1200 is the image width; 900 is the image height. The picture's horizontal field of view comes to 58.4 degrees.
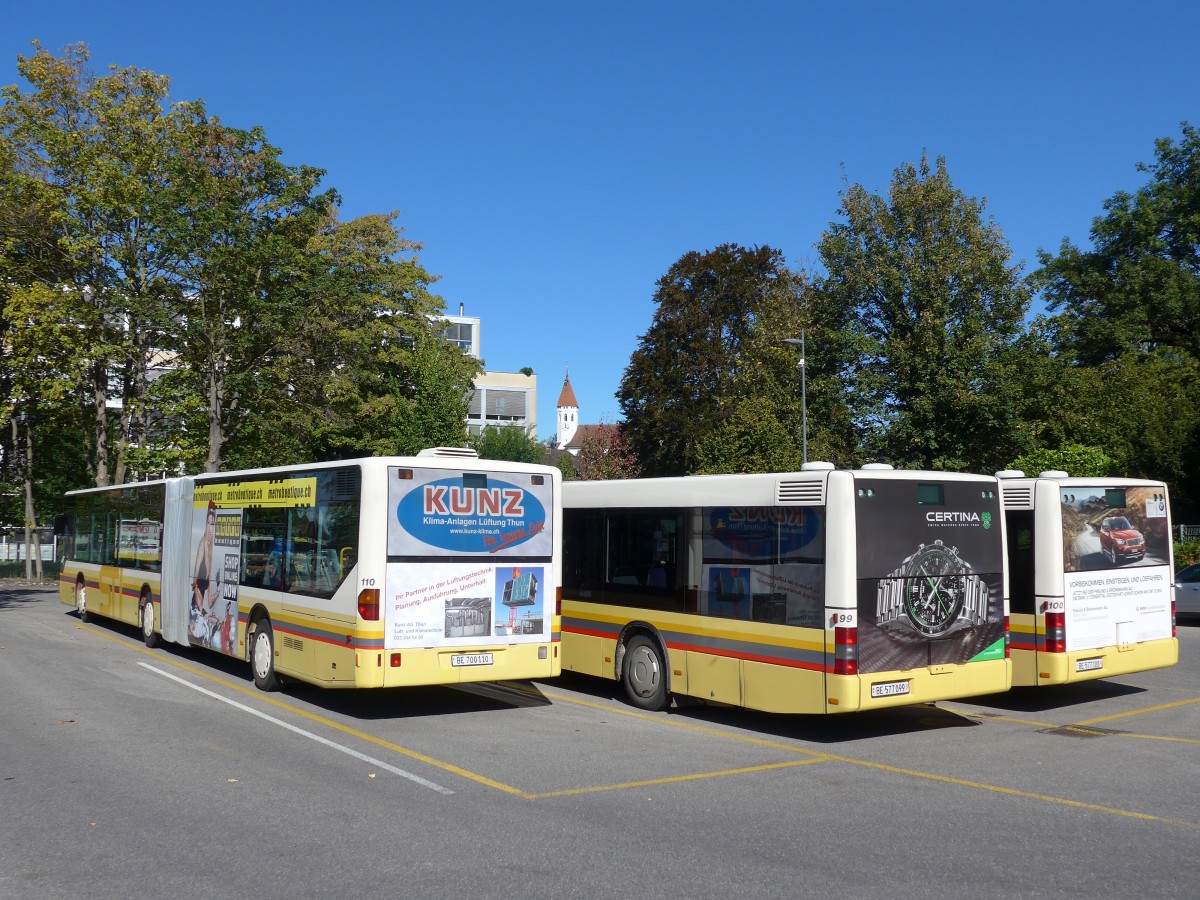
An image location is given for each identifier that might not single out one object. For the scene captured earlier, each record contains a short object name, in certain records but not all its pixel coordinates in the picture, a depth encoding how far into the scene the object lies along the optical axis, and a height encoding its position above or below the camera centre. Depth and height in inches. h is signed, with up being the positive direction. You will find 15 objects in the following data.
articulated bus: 431.5 -9.6
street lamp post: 1334.9 +194.6
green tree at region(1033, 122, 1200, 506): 1533.0 +415.1
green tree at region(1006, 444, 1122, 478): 1168.2 +109.3
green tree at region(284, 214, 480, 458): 1366.9 +265.5
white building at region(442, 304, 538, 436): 3914.9 +585.9
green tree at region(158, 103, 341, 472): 1223.5 +334.4
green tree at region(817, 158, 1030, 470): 1339.8 +305.2
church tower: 6988.2 +906.3
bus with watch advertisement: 384.5 -13.0
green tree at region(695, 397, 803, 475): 1344.7 +139.7
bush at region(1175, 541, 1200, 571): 1241.9 +10.1
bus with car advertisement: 458.3 -8.6
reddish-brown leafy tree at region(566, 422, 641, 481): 2094.0 +195.8
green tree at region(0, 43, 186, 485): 1266.0 +428.4
